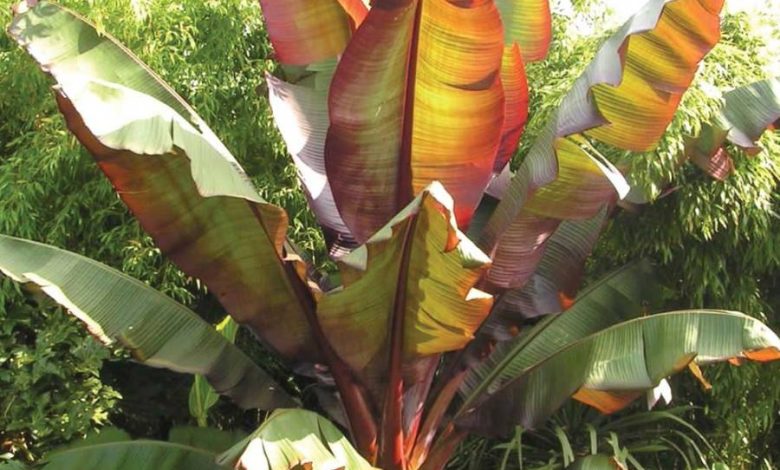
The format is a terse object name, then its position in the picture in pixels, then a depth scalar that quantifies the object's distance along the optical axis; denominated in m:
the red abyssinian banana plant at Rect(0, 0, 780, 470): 2.84
